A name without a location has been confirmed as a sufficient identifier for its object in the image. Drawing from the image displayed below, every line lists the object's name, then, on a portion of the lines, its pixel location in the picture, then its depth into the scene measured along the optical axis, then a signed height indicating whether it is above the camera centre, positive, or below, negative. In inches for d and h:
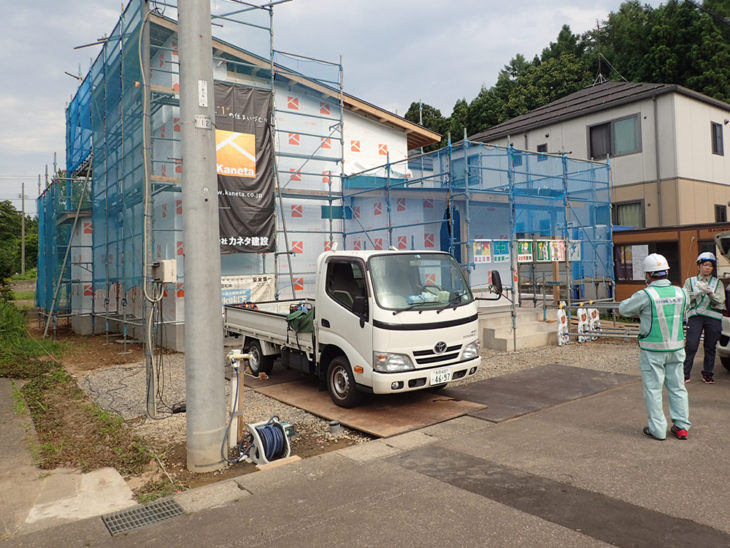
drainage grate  147.8 -68.6
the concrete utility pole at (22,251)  1814.7 +112.6
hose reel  193.2 -61.6
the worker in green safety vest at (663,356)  200.5 -35.7
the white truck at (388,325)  240.5 -25.6
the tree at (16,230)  1581.7 +188.4
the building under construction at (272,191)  466.0 +81.8
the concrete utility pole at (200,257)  187.6 +7.0
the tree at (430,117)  1646.2 +508.7
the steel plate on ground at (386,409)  236.1 -67.8
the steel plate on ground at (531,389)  255.9 -67.2
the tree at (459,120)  1491.1 +423.5
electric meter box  224.5 +2.9
